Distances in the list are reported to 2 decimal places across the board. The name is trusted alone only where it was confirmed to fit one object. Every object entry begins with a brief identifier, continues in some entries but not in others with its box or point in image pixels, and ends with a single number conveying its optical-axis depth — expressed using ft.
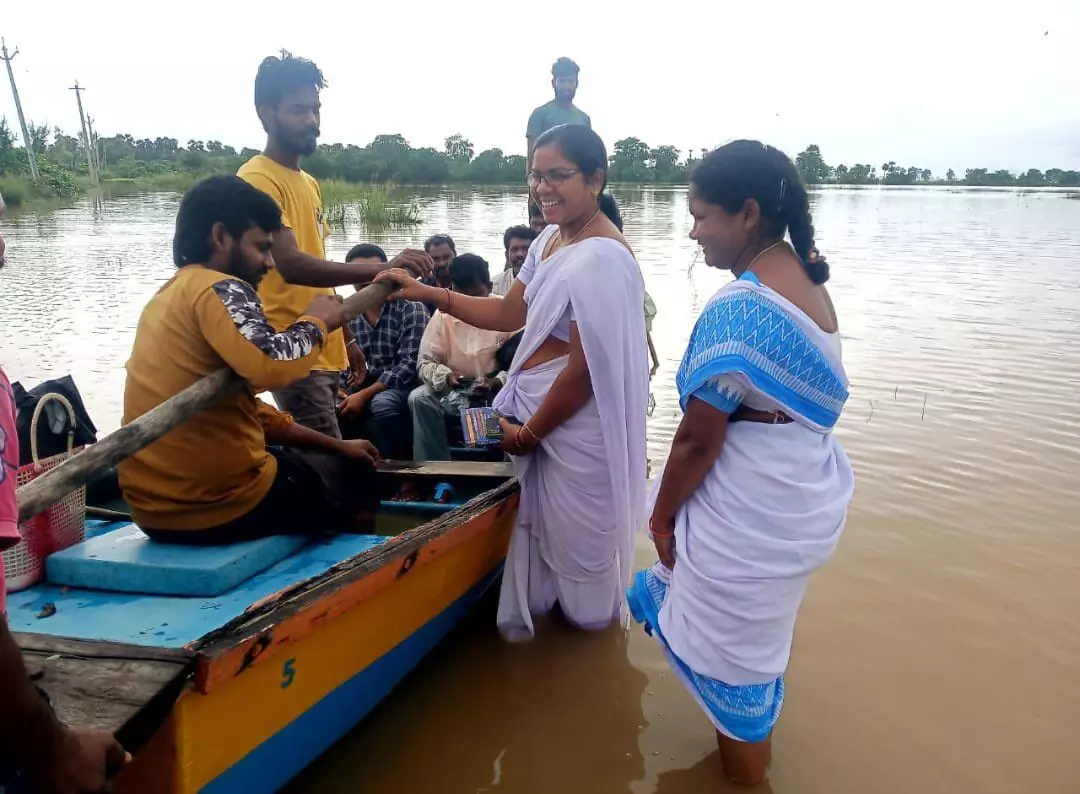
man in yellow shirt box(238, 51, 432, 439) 10.48
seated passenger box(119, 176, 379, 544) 7.80
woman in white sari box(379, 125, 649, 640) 9.95
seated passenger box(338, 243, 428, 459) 15.11
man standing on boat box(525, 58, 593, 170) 19.49
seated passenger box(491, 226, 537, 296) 16.63
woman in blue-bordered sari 6.98
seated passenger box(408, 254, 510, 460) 14.20
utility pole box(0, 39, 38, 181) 99.96
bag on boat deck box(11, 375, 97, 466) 9.90
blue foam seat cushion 7.87
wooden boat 5.67
